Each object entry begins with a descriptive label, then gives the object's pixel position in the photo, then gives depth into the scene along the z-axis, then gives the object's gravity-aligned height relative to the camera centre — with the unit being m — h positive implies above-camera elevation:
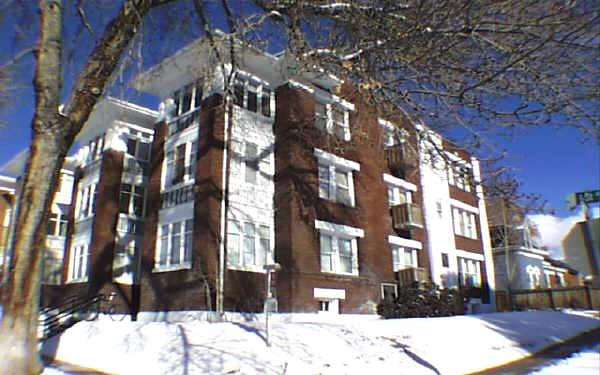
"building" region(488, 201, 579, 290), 35.41 +3.09
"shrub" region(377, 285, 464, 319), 18.33 -0.22
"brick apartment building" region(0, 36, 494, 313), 17.22 +3.98
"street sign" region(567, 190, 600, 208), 5.94 +1.27
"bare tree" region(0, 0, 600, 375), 7.05 +4.07
